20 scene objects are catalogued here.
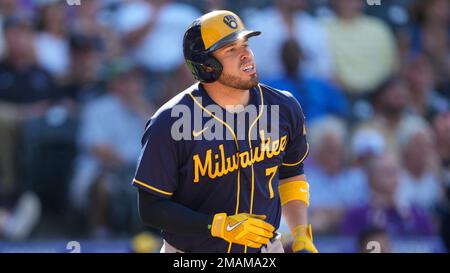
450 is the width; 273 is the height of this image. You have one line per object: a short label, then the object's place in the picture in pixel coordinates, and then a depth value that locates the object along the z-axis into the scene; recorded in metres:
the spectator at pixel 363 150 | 16.27
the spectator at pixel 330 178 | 15.99
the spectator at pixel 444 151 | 16.30
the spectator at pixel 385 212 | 15.90
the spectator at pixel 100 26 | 16.33
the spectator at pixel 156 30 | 16.22
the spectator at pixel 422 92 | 17.00
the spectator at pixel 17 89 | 15.78
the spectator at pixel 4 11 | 16.04
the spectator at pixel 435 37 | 17.34
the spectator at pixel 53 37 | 16.19
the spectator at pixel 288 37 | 16.23
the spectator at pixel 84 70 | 16.03
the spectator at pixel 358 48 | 16.73
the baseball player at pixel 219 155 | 9.02
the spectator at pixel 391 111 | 16.66
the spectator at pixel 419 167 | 16.31
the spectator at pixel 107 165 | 15.74
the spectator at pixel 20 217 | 15.51
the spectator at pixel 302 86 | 16.22
